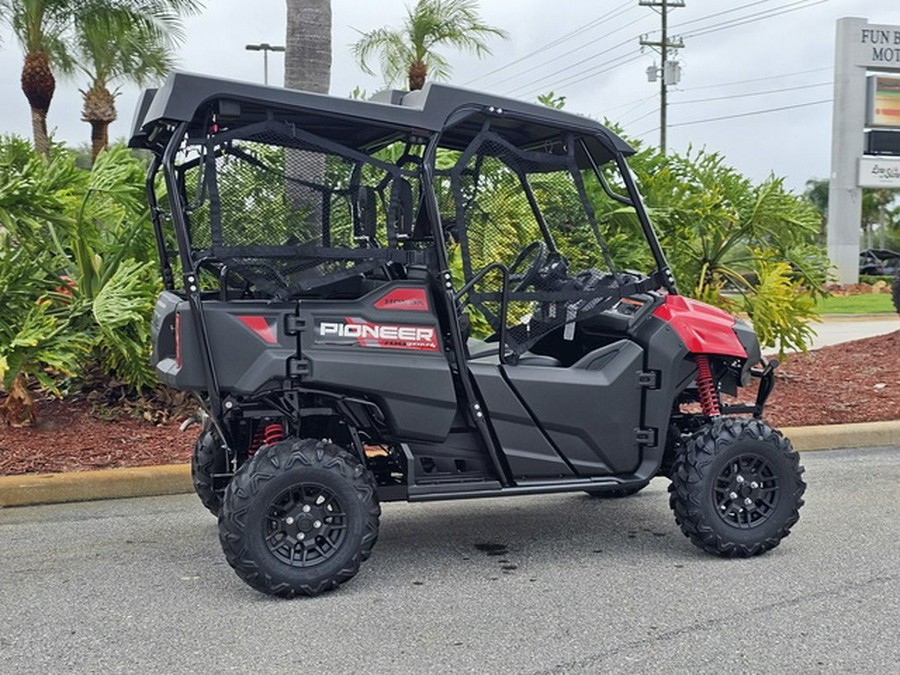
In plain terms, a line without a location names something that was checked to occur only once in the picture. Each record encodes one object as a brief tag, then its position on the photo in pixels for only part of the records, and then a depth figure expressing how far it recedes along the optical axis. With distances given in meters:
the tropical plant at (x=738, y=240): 9.08
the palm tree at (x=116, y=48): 19.77
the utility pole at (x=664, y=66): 40.72
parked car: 36.94
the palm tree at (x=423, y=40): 24.81
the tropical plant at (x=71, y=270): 6.59
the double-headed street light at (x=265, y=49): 28.14
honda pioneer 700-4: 4.52
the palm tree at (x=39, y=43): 20.09
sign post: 31.81
